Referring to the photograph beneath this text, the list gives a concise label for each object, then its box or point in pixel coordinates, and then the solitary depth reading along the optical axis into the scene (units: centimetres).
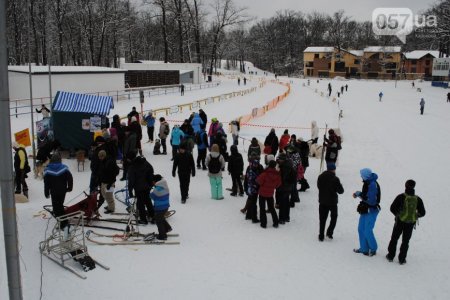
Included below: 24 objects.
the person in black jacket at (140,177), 934
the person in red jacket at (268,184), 948
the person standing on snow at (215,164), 1120
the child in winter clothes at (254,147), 1203
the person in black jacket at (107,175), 988
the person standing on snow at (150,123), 1786
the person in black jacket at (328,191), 897
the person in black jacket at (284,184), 1006
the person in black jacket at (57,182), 873
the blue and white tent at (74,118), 1504
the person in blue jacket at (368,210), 841
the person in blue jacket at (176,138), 1477
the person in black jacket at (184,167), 1114
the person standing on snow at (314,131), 1953
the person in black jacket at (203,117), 1742
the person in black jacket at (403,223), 802
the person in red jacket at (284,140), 1502
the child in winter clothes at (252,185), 1000
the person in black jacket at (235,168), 1154
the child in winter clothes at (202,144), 1450
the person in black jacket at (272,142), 1523
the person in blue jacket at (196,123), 1659
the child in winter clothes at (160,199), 870
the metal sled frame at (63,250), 766
